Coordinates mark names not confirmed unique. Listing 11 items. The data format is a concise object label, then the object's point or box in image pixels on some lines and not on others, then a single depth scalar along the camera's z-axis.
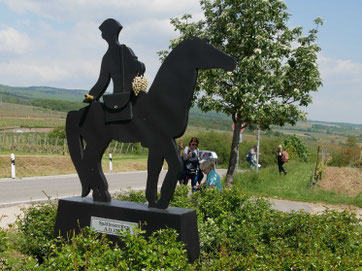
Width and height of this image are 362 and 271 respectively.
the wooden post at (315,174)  12.86
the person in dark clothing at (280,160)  16.23
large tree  10.91
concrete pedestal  4.70
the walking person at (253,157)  20.18
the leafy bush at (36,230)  5.29
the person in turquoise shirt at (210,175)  7.21
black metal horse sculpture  4.81
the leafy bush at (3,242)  3.75
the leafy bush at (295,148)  28.36
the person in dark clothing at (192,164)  9.58
